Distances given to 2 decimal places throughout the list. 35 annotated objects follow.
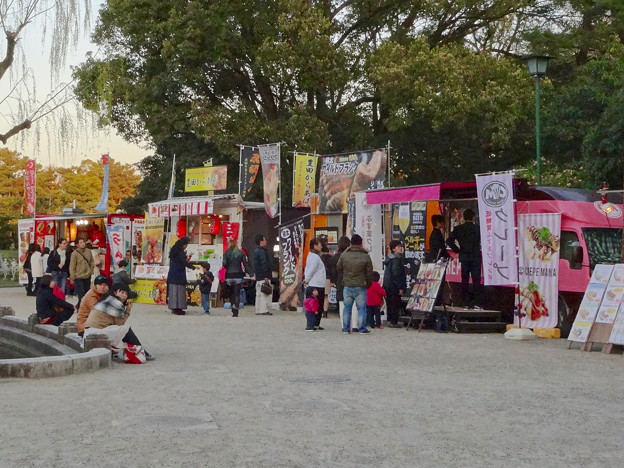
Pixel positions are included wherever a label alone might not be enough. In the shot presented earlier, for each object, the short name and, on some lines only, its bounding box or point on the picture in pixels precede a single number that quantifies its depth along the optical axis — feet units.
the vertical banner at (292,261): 83.10
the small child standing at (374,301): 62.44
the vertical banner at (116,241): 104.12
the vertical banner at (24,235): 121.90
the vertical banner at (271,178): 85.35
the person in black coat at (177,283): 76.69
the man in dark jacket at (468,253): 62.34
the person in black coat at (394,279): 63.46
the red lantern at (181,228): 97.30
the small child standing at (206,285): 78.43
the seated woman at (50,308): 55.83
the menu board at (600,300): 49.01
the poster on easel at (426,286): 60.90
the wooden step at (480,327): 60.44
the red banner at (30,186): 124.78
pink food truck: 57.36
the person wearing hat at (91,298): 47.01
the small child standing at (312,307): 61.41
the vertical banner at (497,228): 57.52
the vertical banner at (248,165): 92.22
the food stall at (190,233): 90.79
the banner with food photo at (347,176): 74.33
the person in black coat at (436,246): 63.67
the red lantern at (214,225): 93.76
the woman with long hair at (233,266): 78.48
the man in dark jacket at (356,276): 58.65
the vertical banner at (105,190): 113.29
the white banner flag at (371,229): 70.85
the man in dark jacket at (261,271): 78.18
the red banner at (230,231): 90.68
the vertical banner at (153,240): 98.63
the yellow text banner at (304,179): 87.81
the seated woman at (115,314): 45.06
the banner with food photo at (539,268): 57.26
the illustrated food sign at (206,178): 95.91
